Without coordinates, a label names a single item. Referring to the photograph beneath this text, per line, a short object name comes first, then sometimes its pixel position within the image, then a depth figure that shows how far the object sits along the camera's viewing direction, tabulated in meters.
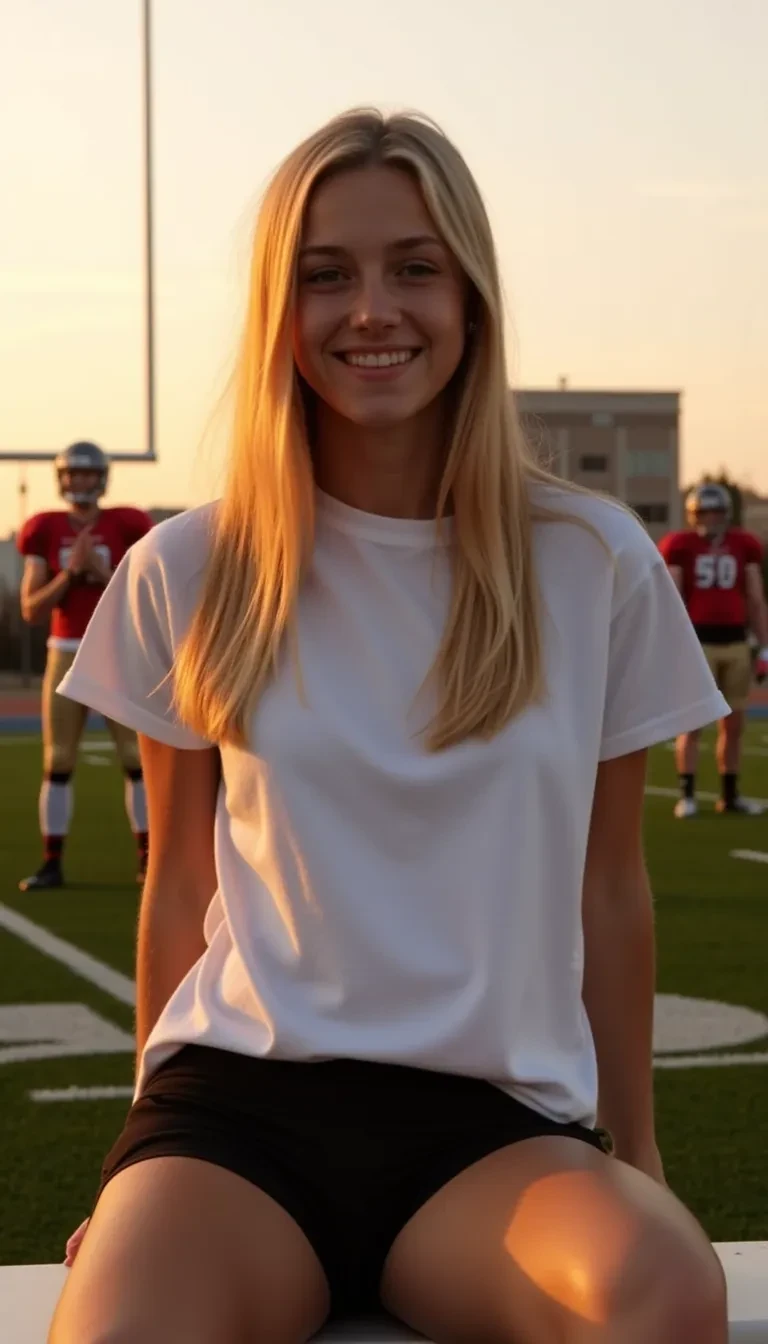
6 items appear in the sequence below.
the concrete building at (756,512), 101.18
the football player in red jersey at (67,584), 8.41
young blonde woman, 1.95
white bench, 2.02
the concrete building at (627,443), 79.19
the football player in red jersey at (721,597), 11.24
